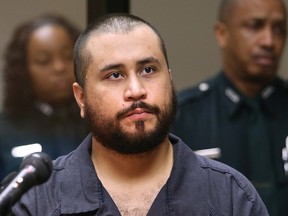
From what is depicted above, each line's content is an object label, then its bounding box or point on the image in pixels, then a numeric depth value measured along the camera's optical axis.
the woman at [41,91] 6.16
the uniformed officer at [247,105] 6.02
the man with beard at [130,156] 4.05
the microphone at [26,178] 3.02
